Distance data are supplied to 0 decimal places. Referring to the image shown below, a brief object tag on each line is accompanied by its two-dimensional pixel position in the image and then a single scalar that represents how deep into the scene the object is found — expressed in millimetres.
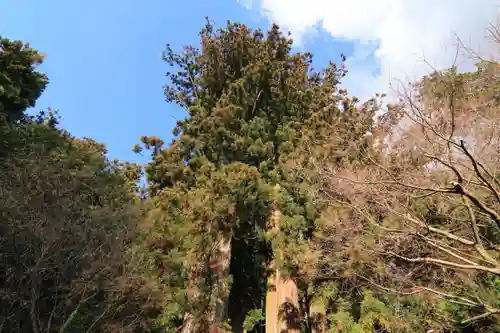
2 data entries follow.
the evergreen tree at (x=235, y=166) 7953
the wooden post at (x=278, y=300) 8383
